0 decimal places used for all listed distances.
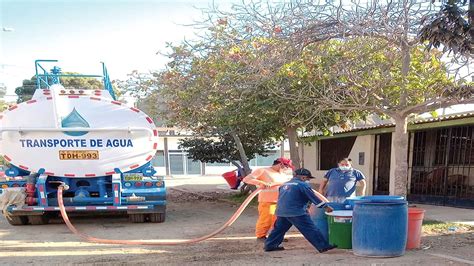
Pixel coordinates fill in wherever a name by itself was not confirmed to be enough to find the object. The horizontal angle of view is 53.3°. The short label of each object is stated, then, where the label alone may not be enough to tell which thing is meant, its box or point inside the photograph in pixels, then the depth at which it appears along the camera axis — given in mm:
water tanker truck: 8922
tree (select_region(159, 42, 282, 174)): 10086
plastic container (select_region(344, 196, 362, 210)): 6543
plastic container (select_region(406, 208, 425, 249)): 6543
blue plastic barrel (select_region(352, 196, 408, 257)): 6012
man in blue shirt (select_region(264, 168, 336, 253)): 6508
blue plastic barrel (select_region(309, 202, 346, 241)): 7098
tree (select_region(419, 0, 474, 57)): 4898
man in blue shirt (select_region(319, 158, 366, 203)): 7852
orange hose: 7352
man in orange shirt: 7590
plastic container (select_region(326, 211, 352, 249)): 6559
